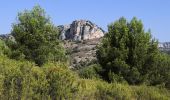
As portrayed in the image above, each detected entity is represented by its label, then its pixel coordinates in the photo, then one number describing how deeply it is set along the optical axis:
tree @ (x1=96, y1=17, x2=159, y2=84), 39.06
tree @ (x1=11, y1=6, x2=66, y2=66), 39.16
